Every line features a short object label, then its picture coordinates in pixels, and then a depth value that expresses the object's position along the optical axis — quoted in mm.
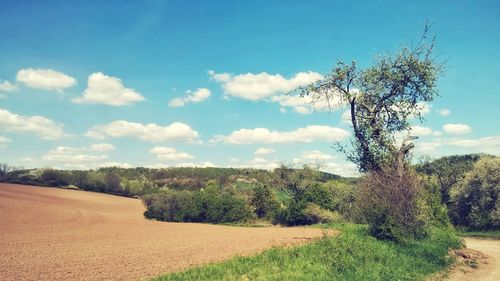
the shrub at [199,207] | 75438
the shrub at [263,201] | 76662
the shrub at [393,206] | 23828
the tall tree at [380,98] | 27719
